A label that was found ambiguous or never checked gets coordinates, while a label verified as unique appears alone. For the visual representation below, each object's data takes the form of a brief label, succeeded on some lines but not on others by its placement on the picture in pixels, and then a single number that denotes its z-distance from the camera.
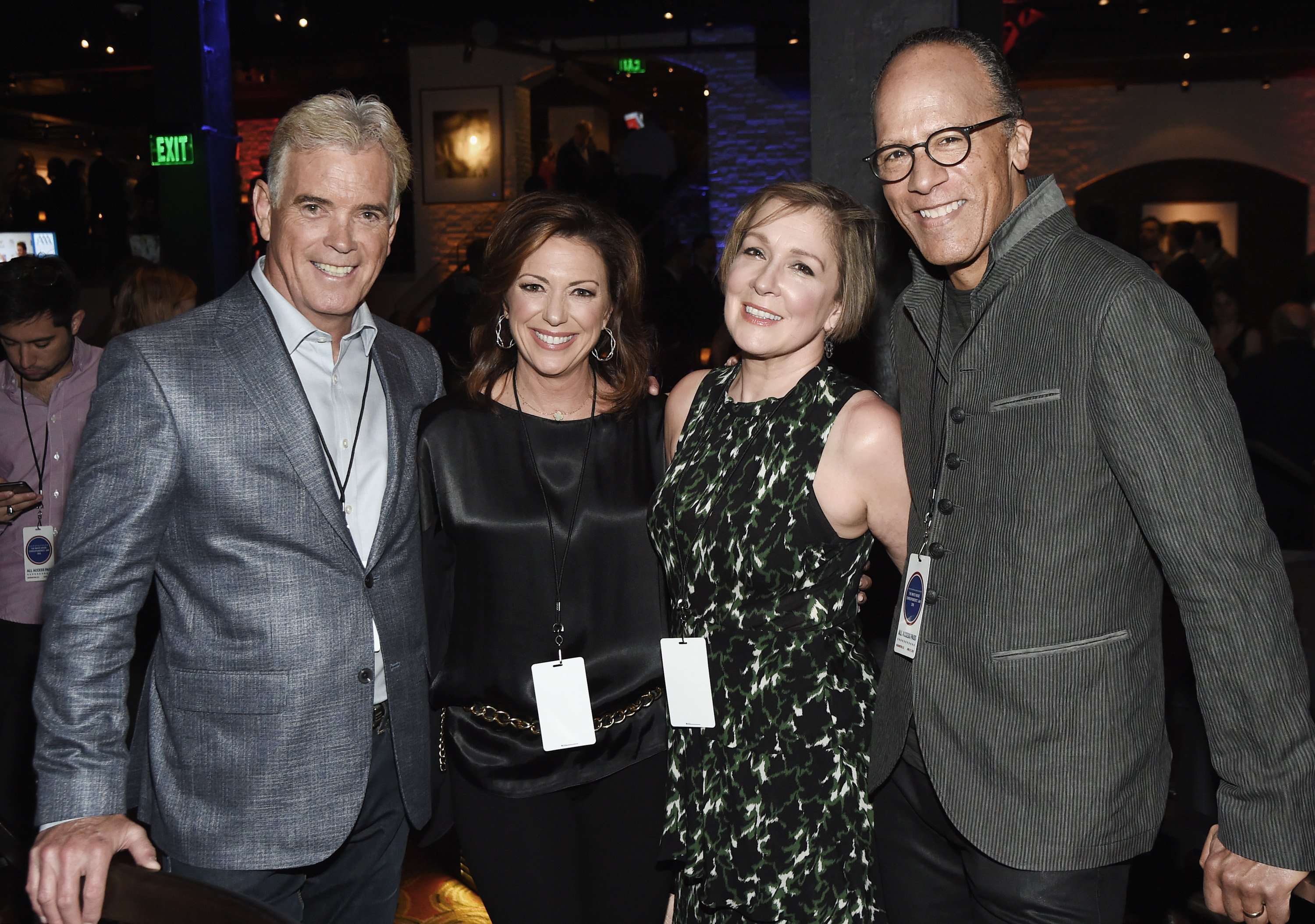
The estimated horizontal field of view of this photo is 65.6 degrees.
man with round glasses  1.37
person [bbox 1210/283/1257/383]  6.89
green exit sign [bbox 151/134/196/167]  8.71
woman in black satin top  2.04
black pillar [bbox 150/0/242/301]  8.64
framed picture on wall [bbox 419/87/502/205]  13.11
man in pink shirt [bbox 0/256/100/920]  3.26
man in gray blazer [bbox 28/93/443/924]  1.61
